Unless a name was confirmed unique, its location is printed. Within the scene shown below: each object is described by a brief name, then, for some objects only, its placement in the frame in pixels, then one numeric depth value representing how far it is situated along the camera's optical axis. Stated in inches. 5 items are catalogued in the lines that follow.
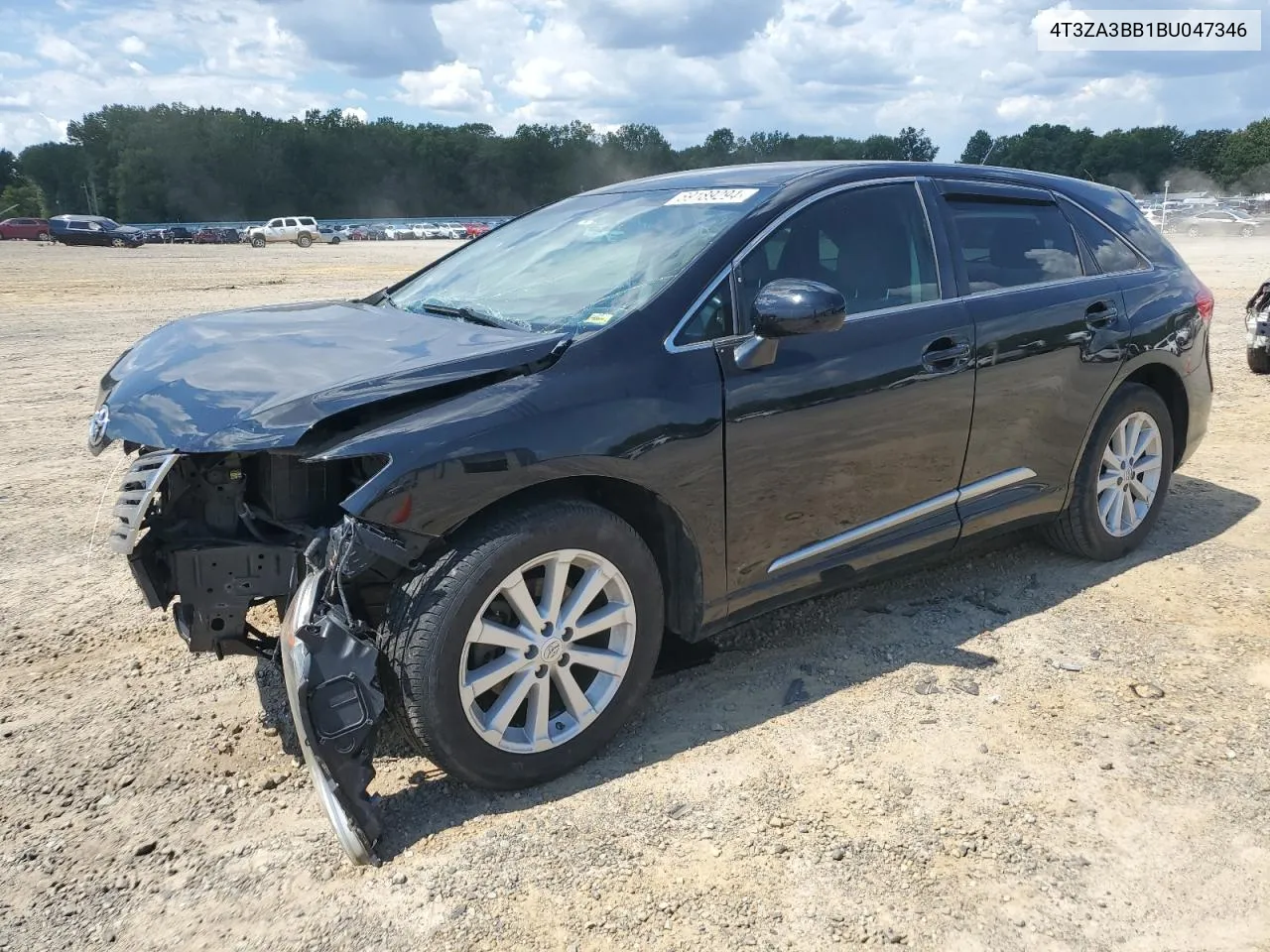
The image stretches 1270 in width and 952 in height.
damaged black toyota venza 105.9
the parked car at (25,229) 2103.8
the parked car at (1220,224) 1708.9
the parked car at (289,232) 2055.9
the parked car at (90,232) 1920.5
